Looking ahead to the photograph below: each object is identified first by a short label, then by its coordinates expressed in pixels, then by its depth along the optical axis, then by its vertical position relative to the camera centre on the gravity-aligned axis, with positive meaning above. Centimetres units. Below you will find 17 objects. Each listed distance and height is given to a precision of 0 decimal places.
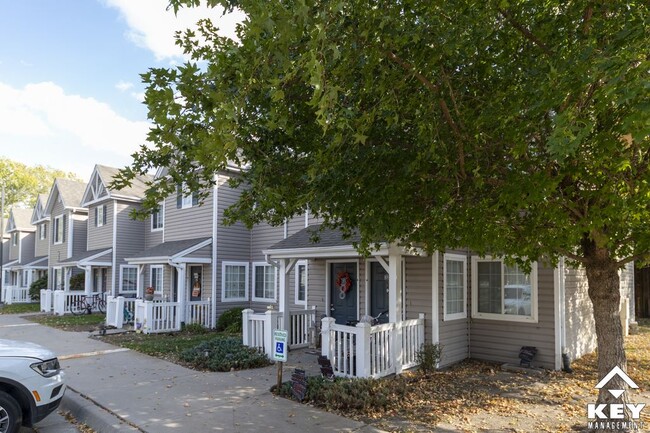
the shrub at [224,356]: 923 -238
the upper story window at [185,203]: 1755 +164
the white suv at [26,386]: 513 -169
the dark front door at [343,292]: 1170 -125
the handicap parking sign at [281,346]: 718 -161
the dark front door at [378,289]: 1098 -109
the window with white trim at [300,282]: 1398 -115
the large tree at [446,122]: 349 +120
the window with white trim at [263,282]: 1611 -136
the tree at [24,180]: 5041 +725
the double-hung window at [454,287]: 978 -92
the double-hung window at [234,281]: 1627 -134
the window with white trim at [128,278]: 2238 -170
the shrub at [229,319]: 1492 -248
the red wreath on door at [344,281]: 1170 -94
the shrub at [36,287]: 2968 -284
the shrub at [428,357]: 902 -224
